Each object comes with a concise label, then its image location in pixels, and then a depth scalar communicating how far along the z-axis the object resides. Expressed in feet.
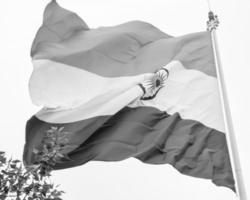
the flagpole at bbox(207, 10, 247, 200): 24.37
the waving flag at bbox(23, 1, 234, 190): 28.73
